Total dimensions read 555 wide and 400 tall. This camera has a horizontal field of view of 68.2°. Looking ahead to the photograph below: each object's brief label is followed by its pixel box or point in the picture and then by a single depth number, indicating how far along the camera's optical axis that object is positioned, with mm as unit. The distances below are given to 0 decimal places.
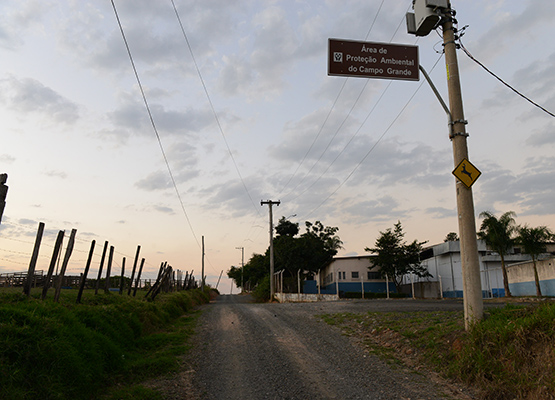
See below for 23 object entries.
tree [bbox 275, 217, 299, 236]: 70750
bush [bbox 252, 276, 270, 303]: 39781
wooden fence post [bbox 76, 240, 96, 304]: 11219
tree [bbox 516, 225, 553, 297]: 28031
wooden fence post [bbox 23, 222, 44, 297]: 8867
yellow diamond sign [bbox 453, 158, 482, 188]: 8180
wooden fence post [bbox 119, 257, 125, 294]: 18486
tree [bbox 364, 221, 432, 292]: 42312
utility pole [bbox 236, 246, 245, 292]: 95906
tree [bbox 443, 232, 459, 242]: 75069
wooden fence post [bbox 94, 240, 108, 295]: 14095
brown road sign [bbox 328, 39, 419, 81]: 8570
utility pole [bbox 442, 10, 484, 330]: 7816
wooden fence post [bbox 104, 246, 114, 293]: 15250
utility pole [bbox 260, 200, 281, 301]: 37312
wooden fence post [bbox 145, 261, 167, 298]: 18447
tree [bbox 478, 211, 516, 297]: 30500
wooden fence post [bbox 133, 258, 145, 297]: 18125
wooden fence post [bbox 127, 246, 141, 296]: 17609
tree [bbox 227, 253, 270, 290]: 64062
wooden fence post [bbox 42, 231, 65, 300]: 9672
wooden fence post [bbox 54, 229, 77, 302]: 9852
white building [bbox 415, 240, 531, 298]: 35906
